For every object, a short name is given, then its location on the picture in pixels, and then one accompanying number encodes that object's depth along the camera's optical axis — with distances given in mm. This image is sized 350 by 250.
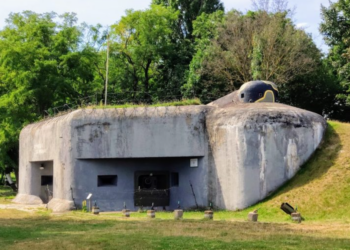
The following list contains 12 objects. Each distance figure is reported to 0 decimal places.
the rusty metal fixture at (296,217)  16172
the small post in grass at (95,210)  19381
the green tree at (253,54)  34469
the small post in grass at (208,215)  16750
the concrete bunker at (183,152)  20016
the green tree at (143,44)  39531
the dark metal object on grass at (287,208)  16922
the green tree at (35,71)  33281
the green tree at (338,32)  33344
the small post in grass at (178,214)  16922
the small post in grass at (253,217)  16266
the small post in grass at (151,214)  17766
